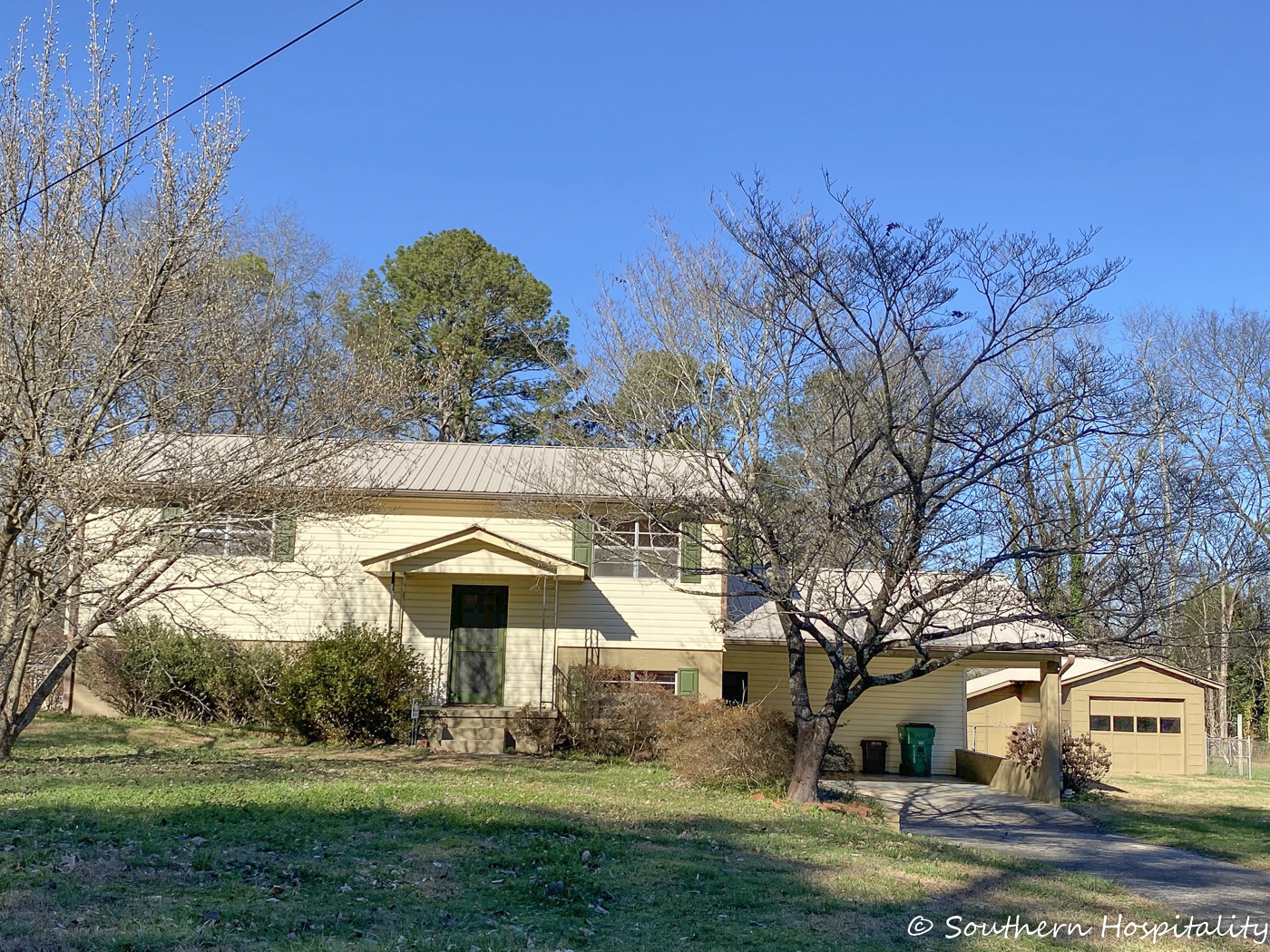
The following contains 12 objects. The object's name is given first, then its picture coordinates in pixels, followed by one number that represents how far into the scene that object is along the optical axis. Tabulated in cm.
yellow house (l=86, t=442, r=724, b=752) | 1877
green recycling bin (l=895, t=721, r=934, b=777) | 2030
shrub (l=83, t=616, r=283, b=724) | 1761
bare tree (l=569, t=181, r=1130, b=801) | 1123
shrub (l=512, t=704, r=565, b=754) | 1725
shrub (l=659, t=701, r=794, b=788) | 1344
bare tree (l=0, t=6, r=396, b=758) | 1084
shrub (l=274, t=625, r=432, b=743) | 1623
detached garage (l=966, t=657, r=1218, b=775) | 2658
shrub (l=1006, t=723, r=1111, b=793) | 1827
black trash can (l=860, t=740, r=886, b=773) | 2028
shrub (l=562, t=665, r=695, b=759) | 1714
